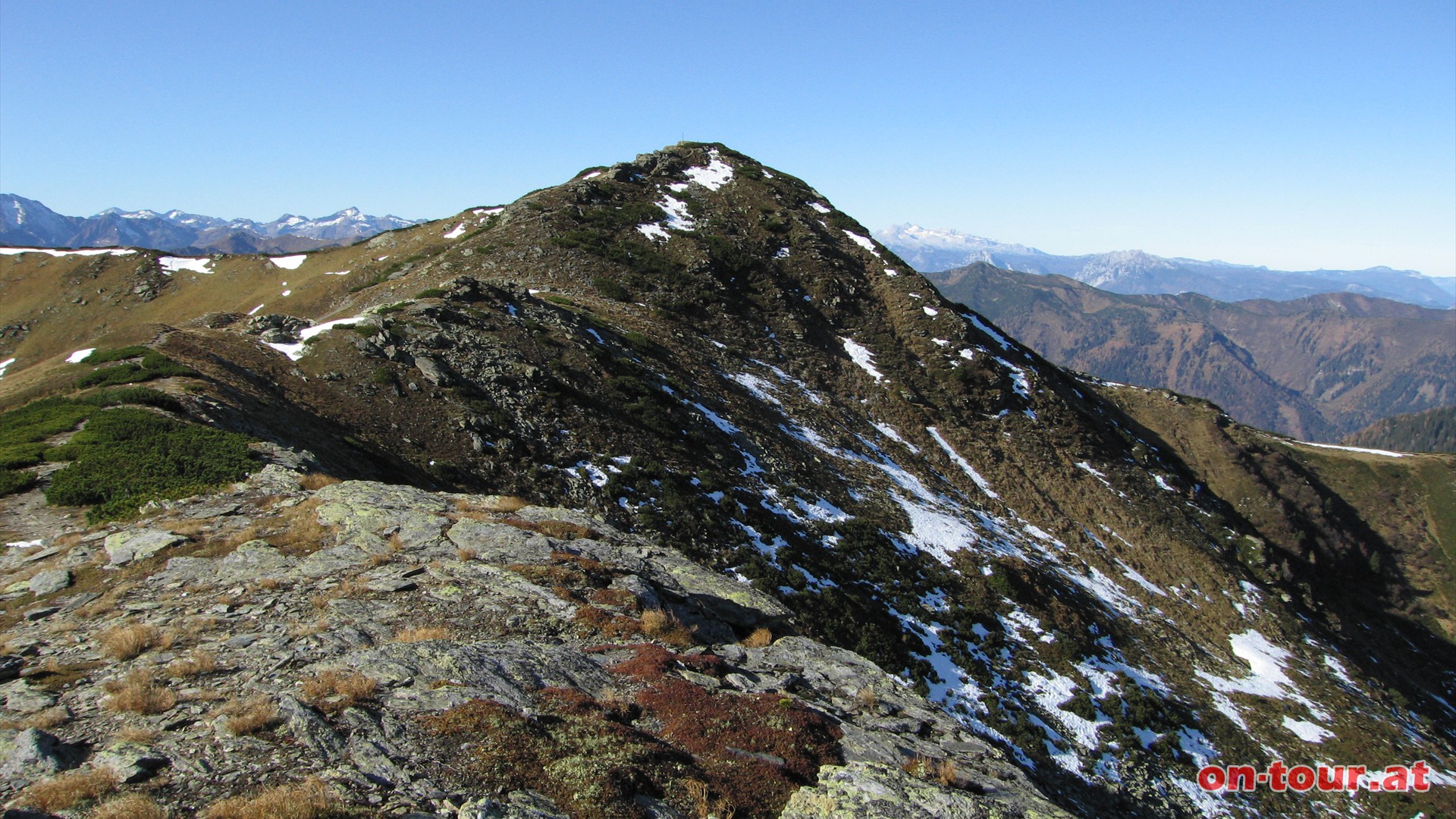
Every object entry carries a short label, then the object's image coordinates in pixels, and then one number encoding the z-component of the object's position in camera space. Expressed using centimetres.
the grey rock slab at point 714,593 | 1555
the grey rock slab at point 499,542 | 1556
